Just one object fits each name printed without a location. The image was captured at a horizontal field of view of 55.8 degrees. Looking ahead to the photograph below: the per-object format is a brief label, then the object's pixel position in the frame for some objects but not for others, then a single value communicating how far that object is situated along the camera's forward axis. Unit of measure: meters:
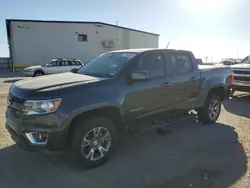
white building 27.00
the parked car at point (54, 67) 17.36
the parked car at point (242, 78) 9.31
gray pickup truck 3.34
